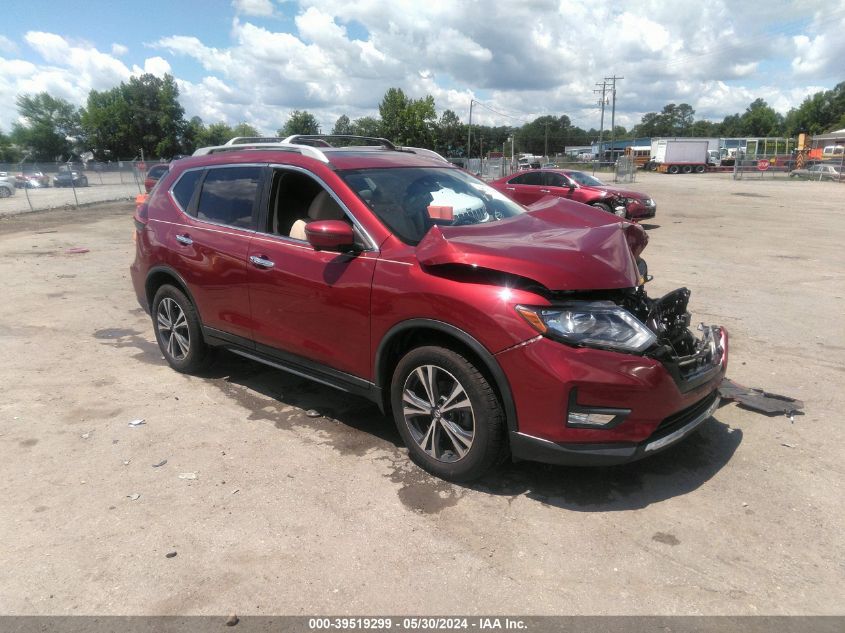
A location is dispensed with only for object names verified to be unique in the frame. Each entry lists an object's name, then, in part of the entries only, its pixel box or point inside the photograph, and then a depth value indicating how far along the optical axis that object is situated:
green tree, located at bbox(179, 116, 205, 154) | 78.44
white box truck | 58.38
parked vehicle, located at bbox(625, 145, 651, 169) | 73.91
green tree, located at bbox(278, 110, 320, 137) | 82.86
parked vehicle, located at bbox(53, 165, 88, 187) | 28.68
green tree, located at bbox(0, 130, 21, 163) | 76.06
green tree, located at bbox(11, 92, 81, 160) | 78.50
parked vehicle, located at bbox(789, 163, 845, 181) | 39.41
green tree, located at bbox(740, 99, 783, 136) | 116.69
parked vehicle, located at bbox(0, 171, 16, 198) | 27.44
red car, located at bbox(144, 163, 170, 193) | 23.35
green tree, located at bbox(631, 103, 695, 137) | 148.25
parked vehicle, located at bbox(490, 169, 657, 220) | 15.26
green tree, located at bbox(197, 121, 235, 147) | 88.36
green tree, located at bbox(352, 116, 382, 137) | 93.35
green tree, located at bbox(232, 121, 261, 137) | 125.84
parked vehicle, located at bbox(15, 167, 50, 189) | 27.56
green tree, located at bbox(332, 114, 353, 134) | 104.04
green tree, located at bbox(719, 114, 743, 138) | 127.69
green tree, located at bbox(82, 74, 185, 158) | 74.69
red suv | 2.86
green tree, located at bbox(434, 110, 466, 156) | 120.38
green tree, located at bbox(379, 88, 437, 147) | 76.25
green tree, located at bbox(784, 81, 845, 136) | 94.06
